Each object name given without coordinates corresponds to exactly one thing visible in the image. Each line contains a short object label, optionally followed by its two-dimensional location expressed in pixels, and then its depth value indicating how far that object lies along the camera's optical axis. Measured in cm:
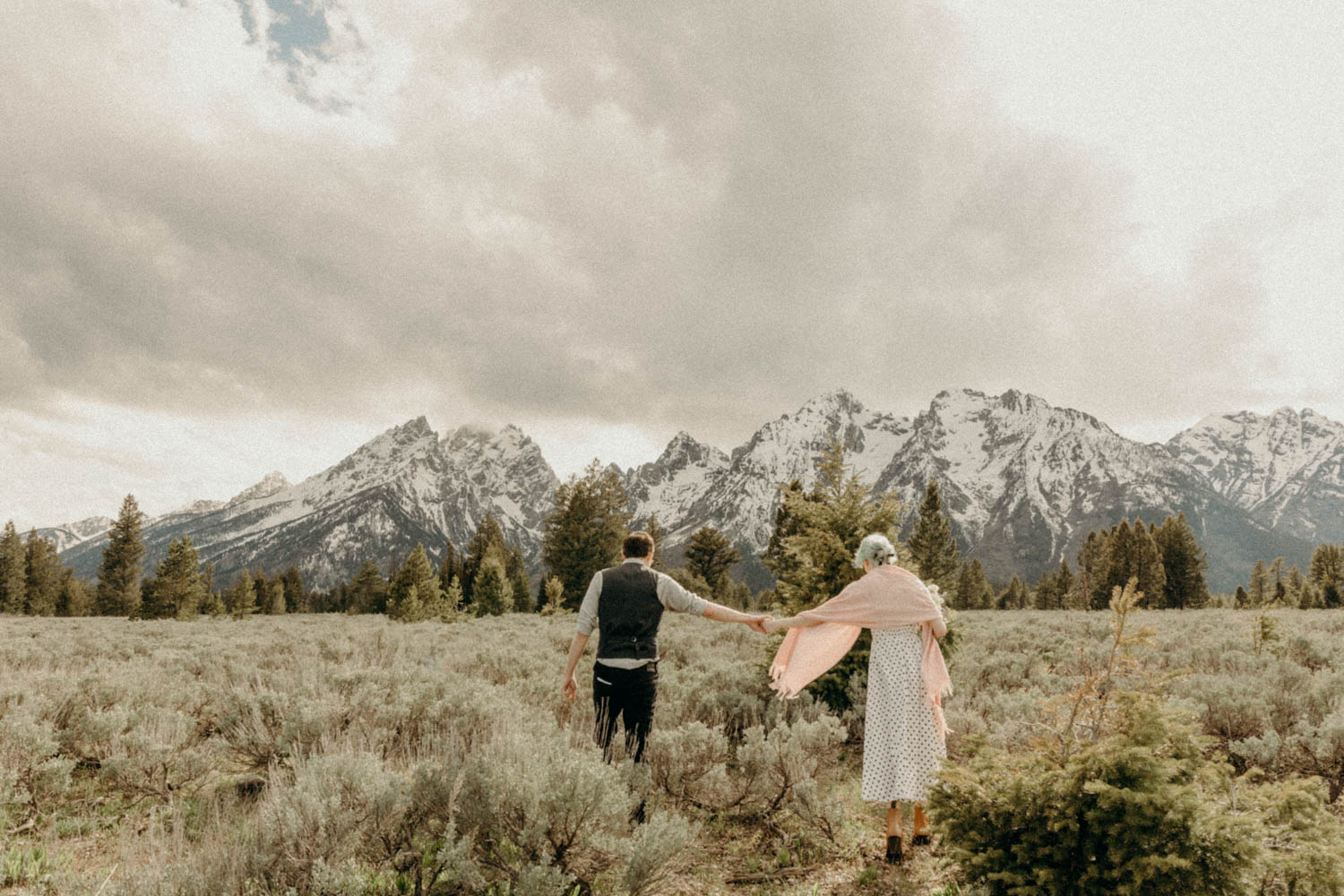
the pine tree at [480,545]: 5428
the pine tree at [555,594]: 3325
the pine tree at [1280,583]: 4559
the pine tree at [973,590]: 7388
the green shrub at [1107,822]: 303
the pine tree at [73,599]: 6209
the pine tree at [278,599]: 7412
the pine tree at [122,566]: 5384
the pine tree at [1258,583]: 5836
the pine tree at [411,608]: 3294
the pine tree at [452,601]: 3316
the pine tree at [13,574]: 5975
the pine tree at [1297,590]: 4632
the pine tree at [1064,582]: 7144
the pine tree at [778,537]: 3369
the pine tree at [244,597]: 5720
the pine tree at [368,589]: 7075
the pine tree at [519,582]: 5122
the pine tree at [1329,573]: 4472
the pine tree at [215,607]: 5252
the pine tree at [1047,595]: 7172
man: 554
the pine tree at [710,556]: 5228
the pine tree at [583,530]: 3881
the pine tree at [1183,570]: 5219
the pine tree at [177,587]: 4303
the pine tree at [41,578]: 6150
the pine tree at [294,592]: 8709
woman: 538
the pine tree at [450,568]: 5775
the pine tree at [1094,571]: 5294
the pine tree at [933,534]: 5231
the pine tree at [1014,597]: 8062
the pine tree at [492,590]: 3566
